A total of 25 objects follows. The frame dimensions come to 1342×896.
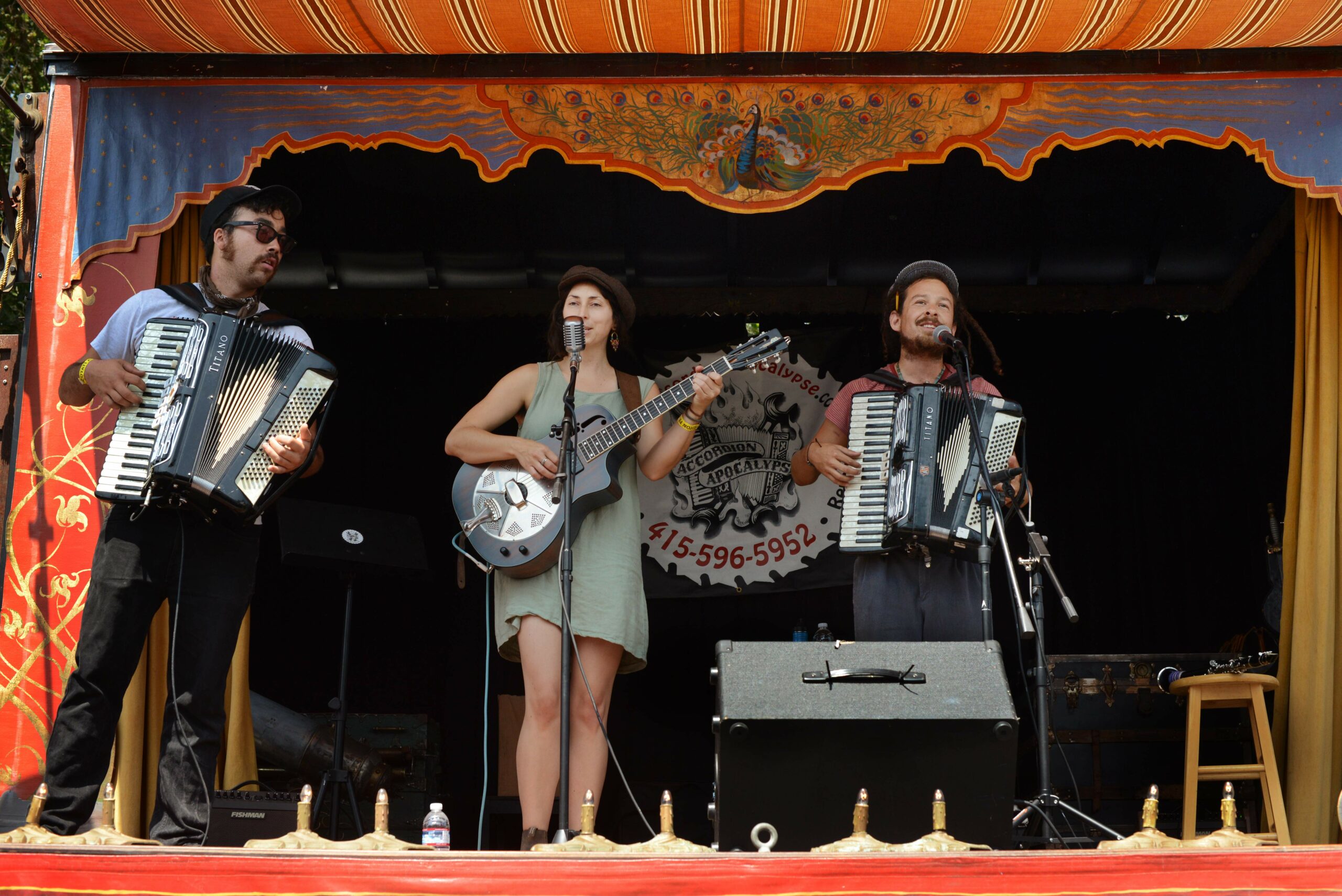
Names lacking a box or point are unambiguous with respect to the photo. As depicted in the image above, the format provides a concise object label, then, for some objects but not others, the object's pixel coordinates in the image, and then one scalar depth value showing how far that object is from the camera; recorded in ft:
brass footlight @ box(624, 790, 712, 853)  10.10
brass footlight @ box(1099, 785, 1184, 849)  10.54
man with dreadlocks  15.33
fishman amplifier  14.10
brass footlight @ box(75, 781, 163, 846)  10.41
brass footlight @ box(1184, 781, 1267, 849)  10.39
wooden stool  15.93
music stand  16.67
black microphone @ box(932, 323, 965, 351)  14.39
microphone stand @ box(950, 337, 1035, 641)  12.77
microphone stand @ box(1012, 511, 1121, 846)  12.60
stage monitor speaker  11.65
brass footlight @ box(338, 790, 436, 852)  10.26
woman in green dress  14.40
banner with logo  22.89
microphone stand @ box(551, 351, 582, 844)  12.66
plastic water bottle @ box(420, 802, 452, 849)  13.37
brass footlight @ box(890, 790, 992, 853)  10.15
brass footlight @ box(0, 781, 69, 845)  10.25
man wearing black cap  13.10
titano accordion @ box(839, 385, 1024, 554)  15.24
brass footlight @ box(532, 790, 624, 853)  10.26
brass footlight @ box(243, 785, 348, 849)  10.33
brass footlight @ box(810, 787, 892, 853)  10.11
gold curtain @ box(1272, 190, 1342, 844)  15.72
